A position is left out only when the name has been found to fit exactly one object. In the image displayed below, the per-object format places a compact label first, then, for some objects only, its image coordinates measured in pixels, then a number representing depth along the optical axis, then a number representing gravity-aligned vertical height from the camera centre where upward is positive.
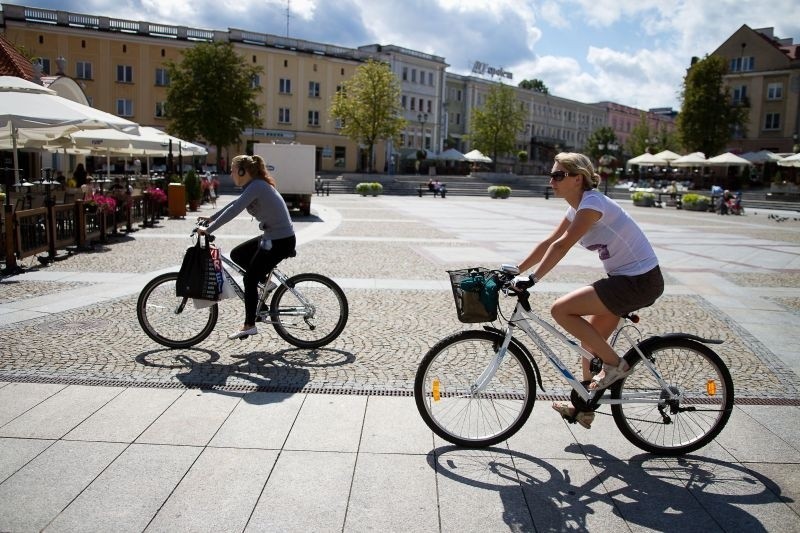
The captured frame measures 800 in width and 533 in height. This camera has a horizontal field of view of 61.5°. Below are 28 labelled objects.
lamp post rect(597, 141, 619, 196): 46.12 +1.83
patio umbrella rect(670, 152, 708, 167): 44.23 +1.96
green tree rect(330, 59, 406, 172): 59.47 +6.56
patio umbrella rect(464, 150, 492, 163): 61.16 +2.42
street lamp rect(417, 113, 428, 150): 74.64 +5.35
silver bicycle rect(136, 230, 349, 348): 6.21 -1.26
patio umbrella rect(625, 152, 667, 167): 46.25 +2.01
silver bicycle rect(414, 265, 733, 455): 4.11 -1.25
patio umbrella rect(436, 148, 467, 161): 61.19 +2.47
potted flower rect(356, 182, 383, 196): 42.47 -0.50
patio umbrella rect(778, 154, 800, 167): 29.25 +1.42
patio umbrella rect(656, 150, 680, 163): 46.44 +2.38
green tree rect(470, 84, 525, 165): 70.69 +6.62
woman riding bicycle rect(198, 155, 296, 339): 6.12 -0.48
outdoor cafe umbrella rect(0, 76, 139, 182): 10.84 +1.00
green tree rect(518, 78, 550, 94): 130.74 +19.68
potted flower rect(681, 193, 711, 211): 35.13 -0.60
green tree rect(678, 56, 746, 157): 58.94 +7.17
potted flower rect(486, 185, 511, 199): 44.12 -0.43
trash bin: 20.58 -0.76
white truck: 23.80 +0.06
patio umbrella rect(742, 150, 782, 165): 47.80 +2.58
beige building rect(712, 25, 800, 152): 60.62 +9.84
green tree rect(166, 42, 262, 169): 49.78 +6.05
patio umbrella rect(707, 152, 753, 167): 43.12 +2.02
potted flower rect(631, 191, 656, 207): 38.47 -0.55
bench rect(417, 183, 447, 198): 44.78 -0.61
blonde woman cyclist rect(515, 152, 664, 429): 3.95 -0.45
